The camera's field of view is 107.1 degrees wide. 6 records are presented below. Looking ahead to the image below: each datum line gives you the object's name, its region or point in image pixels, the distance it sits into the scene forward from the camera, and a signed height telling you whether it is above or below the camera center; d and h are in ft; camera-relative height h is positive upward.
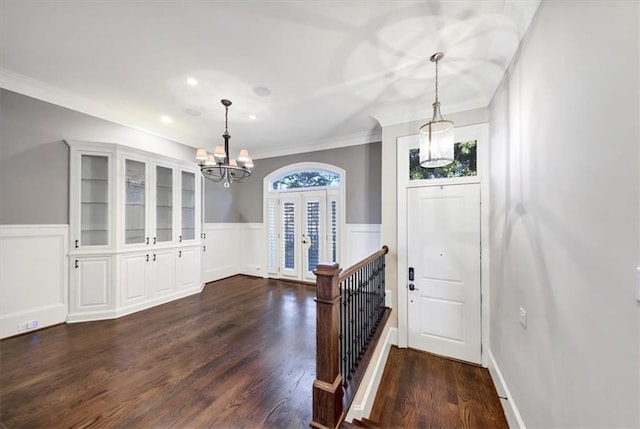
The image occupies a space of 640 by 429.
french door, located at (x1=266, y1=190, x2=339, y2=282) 16.46 -1.18
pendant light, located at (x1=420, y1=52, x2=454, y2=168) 6.47 +2.07
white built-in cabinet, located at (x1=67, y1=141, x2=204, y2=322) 10.82 -0.76
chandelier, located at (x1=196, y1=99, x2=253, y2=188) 9.65 +2.41
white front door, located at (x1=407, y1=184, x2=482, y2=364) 9.04 -2.19
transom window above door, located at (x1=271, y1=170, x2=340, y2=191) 16.53 +2.67
